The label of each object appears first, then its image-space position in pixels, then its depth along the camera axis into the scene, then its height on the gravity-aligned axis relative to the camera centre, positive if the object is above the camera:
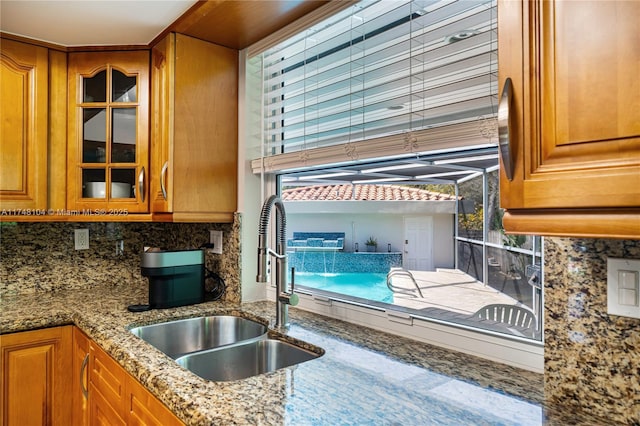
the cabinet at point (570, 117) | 0.59 +0.15
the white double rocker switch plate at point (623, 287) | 0.84 -0.15
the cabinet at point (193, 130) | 1.90 +0.41
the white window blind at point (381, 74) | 1.25 +0.52
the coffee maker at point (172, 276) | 1.85 -0.28
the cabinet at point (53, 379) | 1.63 -0.69
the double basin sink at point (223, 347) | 1.51 -0.52
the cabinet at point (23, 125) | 1.93 +0.44
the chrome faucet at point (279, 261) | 1.60 -0.18
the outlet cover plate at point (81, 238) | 2.42 -0.13
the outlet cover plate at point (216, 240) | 2.18 -0.13
